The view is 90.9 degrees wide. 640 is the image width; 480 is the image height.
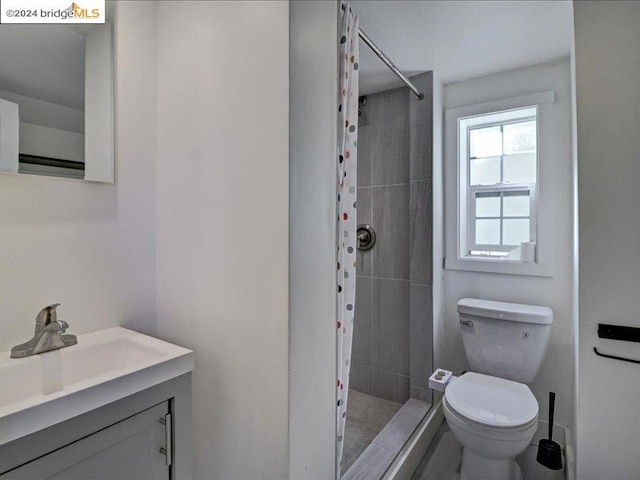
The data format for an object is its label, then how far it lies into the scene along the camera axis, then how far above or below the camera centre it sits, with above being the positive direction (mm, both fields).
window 1966 +387
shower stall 2021 -172
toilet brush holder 1591 -1082
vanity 651 -406
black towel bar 1168 -440
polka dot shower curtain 1144 +140
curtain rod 1404 +926
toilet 1359 -751
